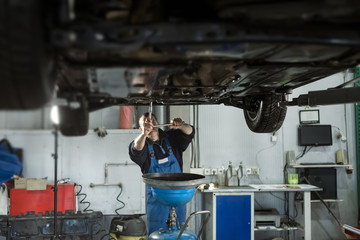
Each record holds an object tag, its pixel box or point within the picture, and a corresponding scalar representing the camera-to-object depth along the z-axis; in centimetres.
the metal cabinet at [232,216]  326
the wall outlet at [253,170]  382
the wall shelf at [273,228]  334
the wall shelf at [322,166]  370
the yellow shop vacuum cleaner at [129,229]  309
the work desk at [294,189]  330
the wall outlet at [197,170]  379
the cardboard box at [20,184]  298
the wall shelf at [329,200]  366
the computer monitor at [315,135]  383
